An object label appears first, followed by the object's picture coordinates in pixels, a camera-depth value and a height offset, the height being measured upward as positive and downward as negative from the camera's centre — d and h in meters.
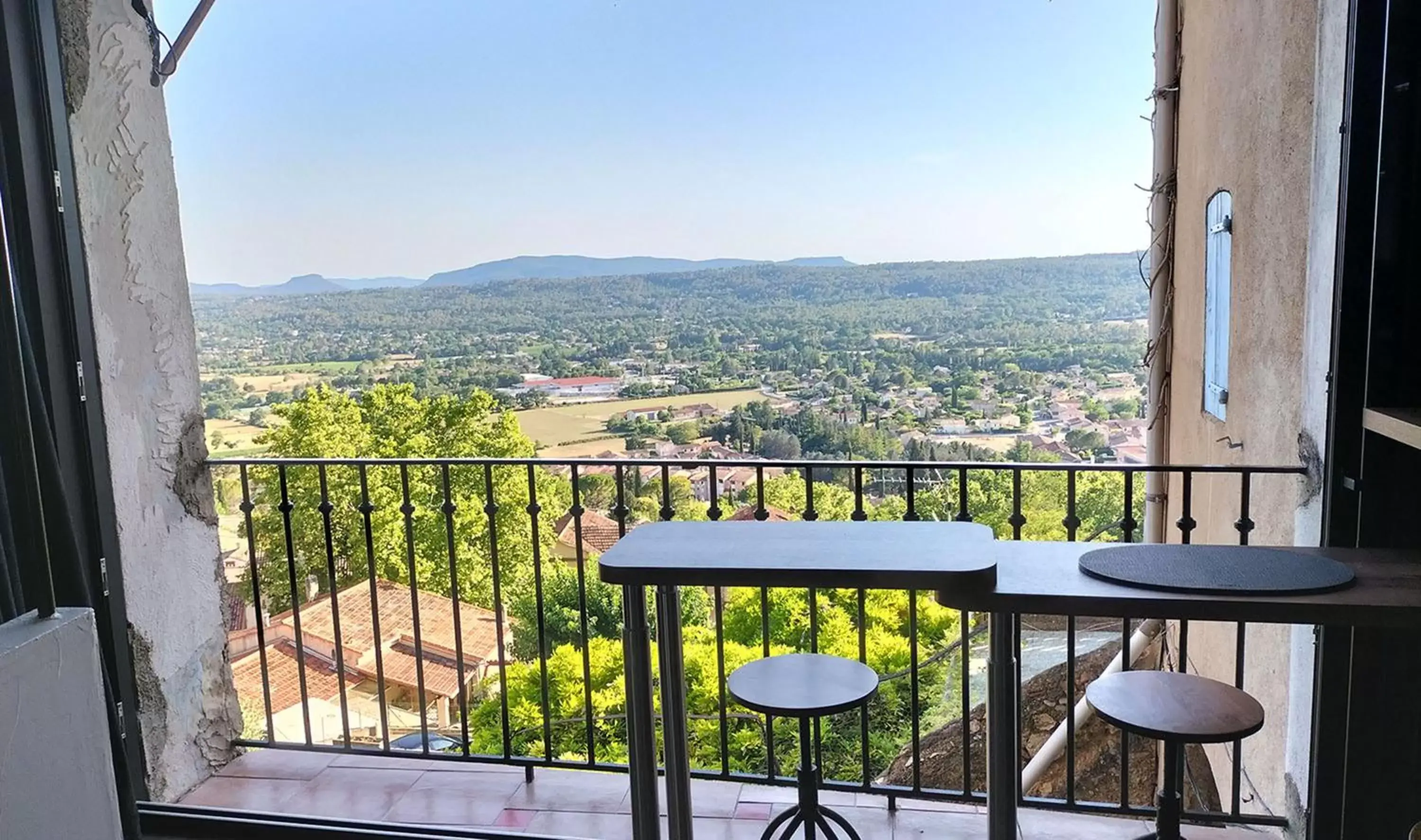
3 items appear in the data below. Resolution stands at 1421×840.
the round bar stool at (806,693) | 1.68 -0.78
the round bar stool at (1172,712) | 1.51 -0.76
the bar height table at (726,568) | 1.45 -0.46
